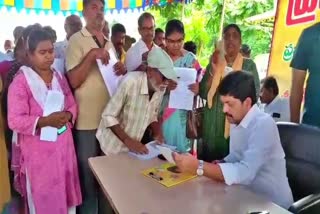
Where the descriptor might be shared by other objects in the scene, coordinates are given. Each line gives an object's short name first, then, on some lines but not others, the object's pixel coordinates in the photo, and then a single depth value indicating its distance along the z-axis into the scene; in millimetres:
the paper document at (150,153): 2004
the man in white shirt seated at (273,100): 3686
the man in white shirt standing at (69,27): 3213
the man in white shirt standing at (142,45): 2793
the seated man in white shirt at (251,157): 1644
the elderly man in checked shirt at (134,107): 2082
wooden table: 1419
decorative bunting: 4691
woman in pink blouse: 2146
